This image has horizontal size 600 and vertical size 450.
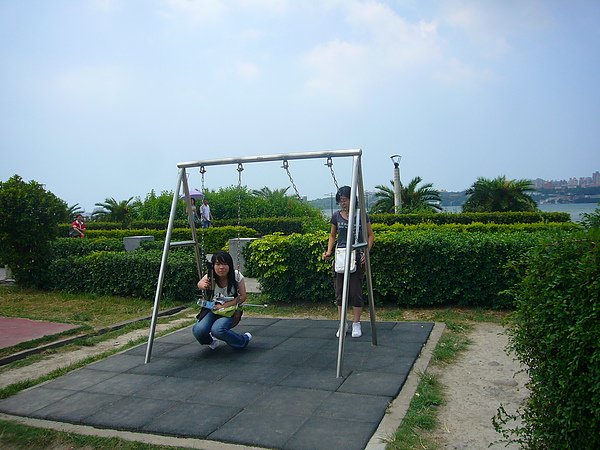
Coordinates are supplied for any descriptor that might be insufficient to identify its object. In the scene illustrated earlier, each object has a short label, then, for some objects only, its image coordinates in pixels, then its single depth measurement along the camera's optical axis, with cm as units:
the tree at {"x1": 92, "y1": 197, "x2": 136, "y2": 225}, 3238
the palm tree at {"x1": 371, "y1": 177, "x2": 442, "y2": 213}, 2562
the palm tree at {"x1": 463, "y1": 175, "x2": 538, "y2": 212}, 2322
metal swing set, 481
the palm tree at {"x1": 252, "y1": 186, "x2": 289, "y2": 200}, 2718
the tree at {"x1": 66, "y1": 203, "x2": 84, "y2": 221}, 3332
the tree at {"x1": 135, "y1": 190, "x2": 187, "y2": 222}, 2589
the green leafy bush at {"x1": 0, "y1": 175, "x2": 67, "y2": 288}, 1053
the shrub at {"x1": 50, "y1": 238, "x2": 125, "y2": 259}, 1170
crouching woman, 567
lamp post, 2167
